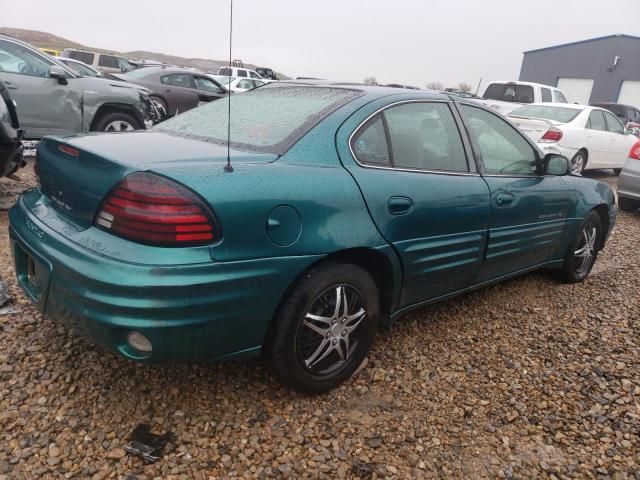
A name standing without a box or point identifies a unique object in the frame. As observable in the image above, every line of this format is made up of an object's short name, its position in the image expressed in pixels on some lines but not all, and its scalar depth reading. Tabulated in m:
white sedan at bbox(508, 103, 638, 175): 8.40
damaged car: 5.79
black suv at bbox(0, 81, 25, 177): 4.11
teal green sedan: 1.80
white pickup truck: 12.49
